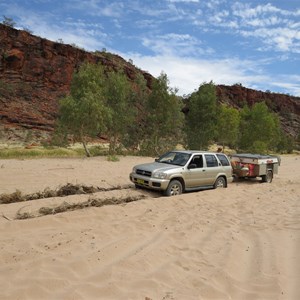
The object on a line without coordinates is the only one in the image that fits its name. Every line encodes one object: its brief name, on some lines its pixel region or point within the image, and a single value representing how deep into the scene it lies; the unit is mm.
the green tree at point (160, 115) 29547
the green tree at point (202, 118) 33281
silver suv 11228
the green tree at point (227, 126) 40031
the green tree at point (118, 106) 27672
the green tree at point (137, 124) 29969
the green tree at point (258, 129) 42812
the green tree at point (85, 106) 24516
